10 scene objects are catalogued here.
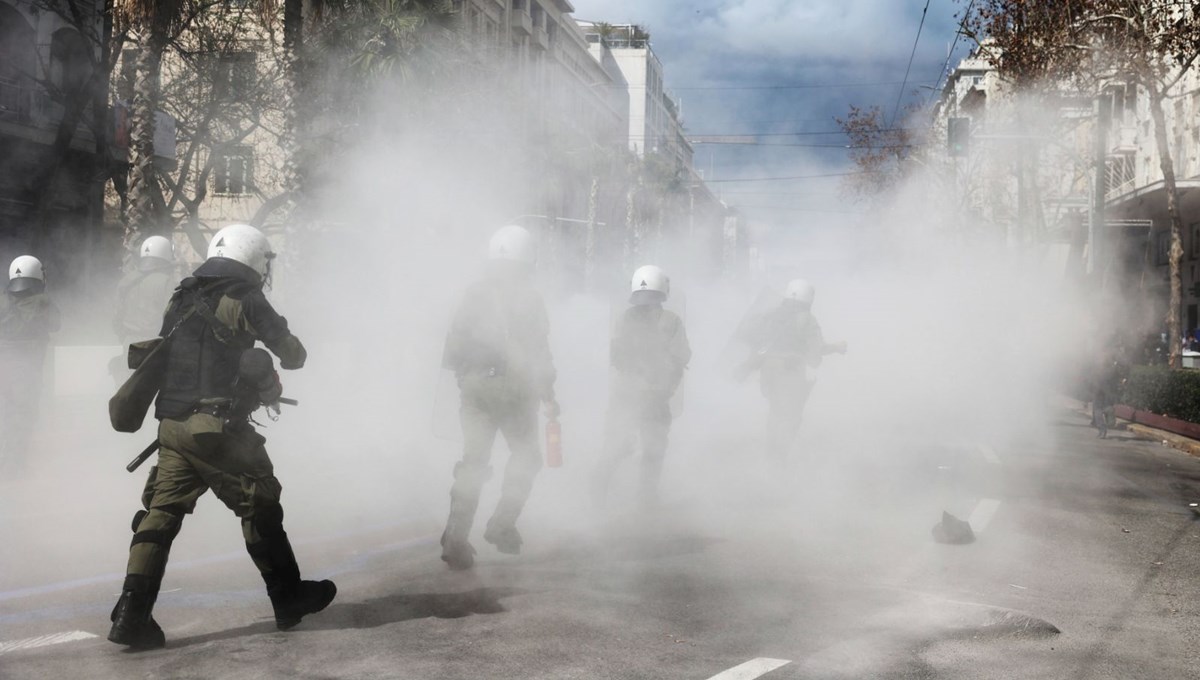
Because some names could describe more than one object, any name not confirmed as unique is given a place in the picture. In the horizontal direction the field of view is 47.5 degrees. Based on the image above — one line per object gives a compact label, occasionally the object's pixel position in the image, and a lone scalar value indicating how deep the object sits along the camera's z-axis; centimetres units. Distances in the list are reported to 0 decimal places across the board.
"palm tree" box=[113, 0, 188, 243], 1762
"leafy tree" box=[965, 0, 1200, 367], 2030
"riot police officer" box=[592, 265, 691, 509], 877
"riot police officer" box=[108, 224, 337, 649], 483
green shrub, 1708
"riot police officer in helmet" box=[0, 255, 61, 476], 945
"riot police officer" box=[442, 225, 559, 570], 655
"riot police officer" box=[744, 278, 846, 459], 1058
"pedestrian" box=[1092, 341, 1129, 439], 1733
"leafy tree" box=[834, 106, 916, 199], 4250
